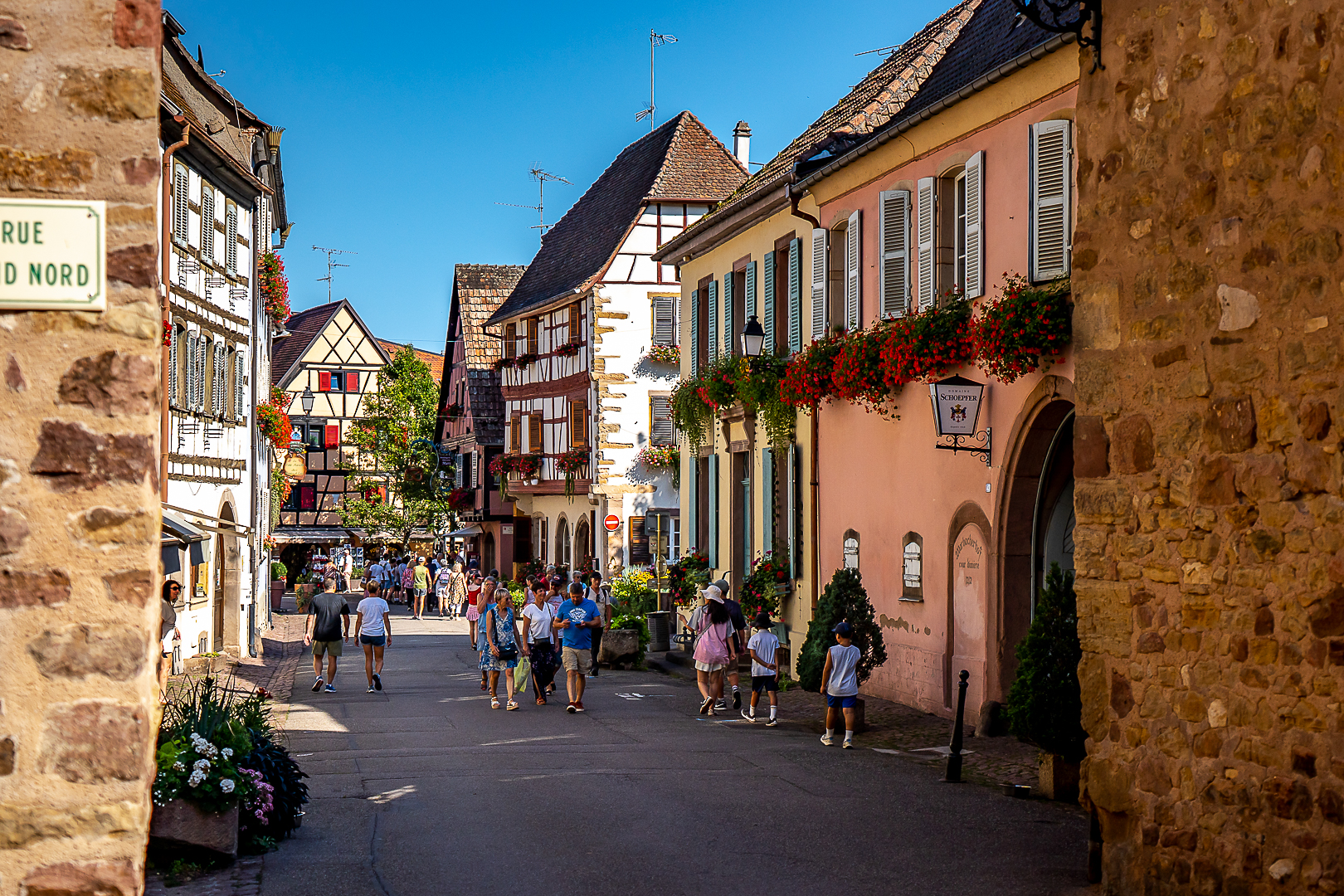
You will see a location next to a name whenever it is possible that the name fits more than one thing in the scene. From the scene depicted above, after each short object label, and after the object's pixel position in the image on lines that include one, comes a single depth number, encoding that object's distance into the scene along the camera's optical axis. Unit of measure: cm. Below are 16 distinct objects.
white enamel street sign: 459
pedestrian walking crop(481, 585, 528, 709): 1792
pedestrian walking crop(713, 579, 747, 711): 1812
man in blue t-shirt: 1758
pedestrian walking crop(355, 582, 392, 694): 2005
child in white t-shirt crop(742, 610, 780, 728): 1623
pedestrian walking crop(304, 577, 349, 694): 2017
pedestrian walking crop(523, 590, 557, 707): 1842
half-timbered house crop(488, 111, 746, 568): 3828
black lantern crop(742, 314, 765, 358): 1994
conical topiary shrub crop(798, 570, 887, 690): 1570
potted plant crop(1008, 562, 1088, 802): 1091
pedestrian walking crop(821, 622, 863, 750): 1441
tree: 5591
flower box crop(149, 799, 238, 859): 850
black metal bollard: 1209
